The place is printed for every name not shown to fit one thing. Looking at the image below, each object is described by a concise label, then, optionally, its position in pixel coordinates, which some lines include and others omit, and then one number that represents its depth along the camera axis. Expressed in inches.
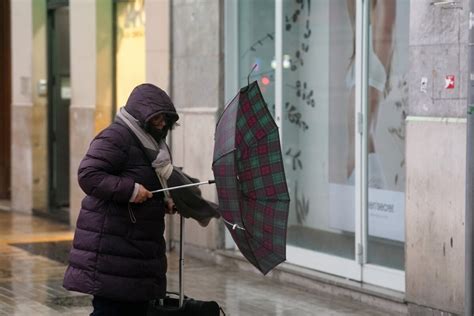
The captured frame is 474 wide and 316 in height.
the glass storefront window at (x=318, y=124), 753.3
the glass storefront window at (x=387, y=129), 697.4
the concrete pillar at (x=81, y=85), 1058.6
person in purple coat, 447.4
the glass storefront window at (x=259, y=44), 820.1
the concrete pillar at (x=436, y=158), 602.6
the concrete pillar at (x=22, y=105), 1191.6
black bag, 462.0
